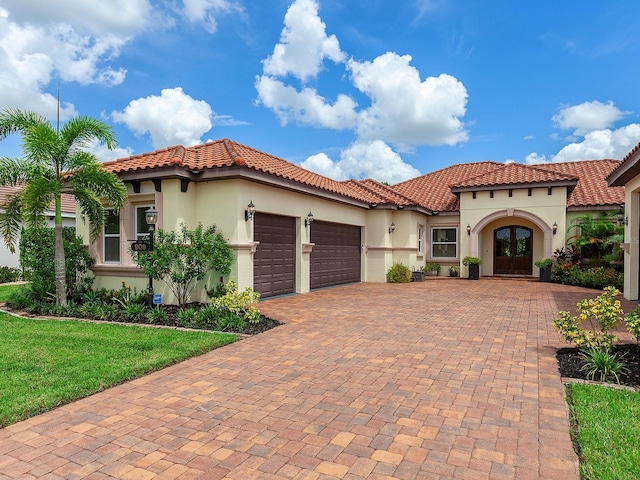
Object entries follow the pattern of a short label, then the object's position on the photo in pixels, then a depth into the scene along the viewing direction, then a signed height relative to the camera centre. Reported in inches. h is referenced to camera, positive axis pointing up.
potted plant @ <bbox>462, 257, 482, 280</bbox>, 780.0 -60.2
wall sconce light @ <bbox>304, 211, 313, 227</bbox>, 545.3 +21.0
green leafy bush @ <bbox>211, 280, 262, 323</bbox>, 334.3 -57.9
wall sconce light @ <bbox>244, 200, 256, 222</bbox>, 432.8 +24.0
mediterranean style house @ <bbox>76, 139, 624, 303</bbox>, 430.3 +30.5
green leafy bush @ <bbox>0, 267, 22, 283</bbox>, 718.8 -71.2
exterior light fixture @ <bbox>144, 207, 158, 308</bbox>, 378.6 +8.0
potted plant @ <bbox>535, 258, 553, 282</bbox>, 724.7 -57.5
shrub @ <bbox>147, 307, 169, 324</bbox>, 343.3 -68.7
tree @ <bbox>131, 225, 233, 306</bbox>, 387.5 -21.3
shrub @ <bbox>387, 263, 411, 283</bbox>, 718.5 -68.2
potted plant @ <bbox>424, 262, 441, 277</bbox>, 840.9 -68.9
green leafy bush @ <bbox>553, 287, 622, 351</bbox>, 229.9 -50.3
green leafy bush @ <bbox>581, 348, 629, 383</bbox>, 203.9 -66.9
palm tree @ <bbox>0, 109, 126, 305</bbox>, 363.6 +58.6
